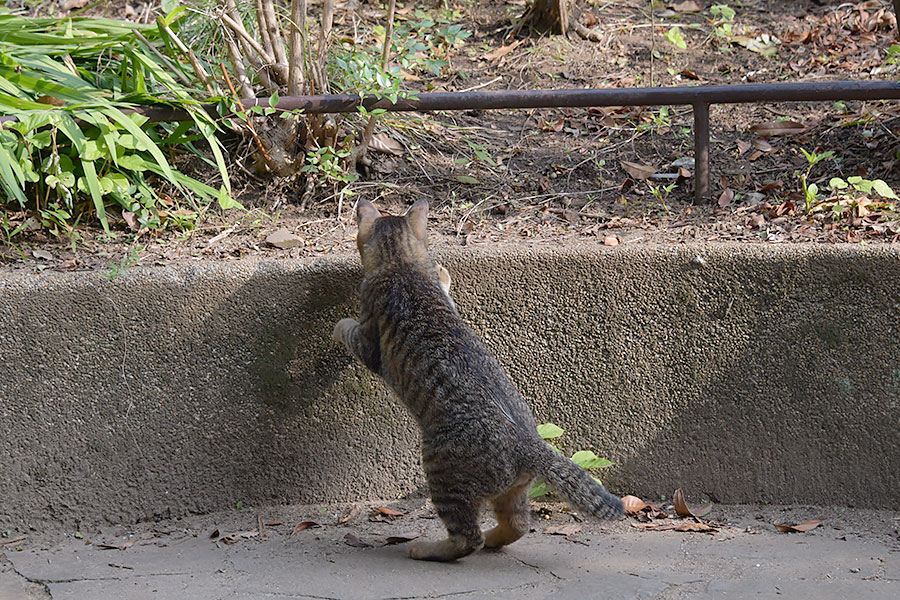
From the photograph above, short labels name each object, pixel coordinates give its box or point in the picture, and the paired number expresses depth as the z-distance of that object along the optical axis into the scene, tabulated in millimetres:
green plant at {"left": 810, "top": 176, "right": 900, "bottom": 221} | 8195
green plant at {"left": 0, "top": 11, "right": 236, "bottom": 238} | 8031
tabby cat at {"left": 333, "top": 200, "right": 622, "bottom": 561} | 6266
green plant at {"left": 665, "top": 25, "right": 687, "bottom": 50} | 11531
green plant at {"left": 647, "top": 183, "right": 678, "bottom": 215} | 9117
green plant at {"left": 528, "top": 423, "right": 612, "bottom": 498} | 7614
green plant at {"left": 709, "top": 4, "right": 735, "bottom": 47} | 12016
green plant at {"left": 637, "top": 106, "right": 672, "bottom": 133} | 10086
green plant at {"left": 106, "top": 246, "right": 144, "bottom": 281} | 7492
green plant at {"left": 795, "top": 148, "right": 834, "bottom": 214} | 8383
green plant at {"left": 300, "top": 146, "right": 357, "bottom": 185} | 9086
